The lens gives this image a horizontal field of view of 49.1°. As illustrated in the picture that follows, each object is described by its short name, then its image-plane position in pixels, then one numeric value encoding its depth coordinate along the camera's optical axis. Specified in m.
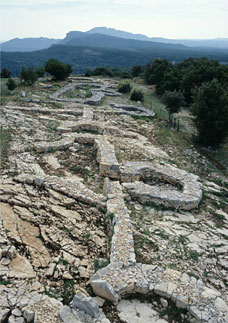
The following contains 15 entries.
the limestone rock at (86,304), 4.93
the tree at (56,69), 34.22
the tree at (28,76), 28.03
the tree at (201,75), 26.41
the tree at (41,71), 39.81
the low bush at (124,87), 32.06
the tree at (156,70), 37.56
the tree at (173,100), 19.31
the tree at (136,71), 54.09
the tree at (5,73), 42.62
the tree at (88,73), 47.41
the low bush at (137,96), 27.47
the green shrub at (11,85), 24.41
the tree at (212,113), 15.99
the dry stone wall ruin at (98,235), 5.11
